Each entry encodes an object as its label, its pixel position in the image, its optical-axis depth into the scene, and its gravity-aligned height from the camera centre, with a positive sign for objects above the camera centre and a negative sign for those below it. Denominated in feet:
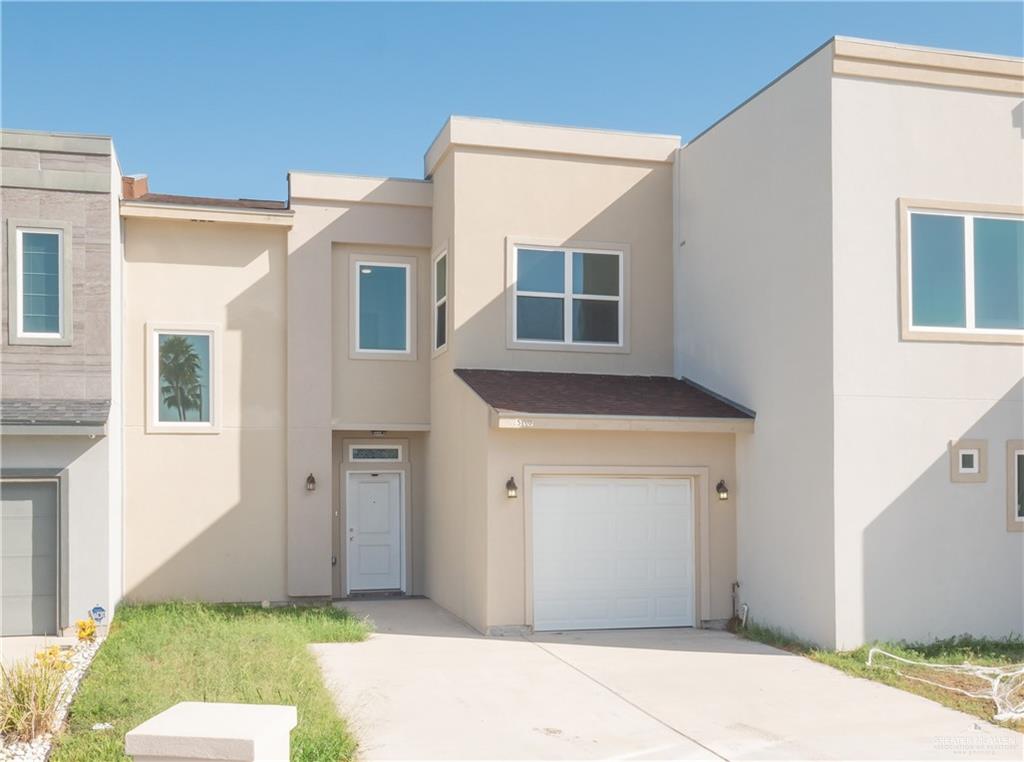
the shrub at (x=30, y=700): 25.82 -7.34
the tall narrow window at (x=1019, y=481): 38.32 -2.65
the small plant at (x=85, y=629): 30.81 -6.55
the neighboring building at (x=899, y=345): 36.91 +2.49
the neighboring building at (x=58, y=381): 42.19 +1.51
